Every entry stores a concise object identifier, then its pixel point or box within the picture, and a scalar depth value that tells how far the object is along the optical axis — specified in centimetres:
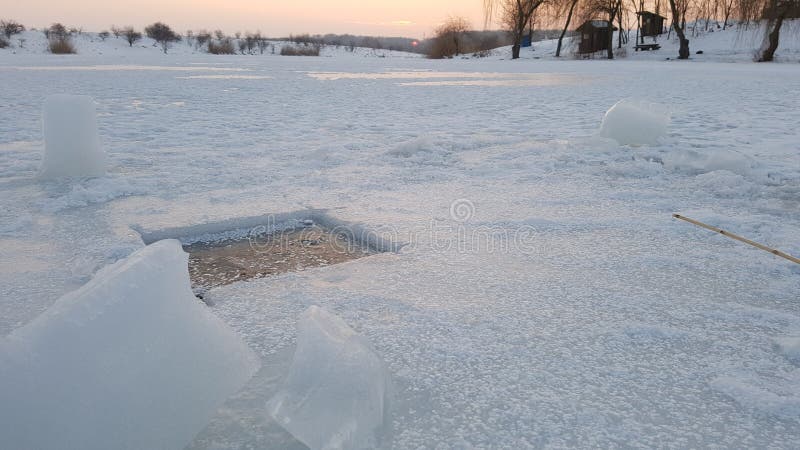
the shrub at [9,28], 3578
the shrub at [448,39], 3869
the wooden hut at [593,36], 3144
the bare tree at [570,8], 3005
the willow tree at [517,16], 3181
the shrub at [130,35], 4388
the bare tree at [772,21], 1936
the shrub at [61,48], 2742
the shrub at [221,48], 3720
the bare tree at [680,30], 2447
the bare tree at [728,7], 2240
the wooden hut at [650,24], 3291
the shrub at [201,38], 4498
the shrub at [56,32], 3991
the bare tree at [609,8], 2814
